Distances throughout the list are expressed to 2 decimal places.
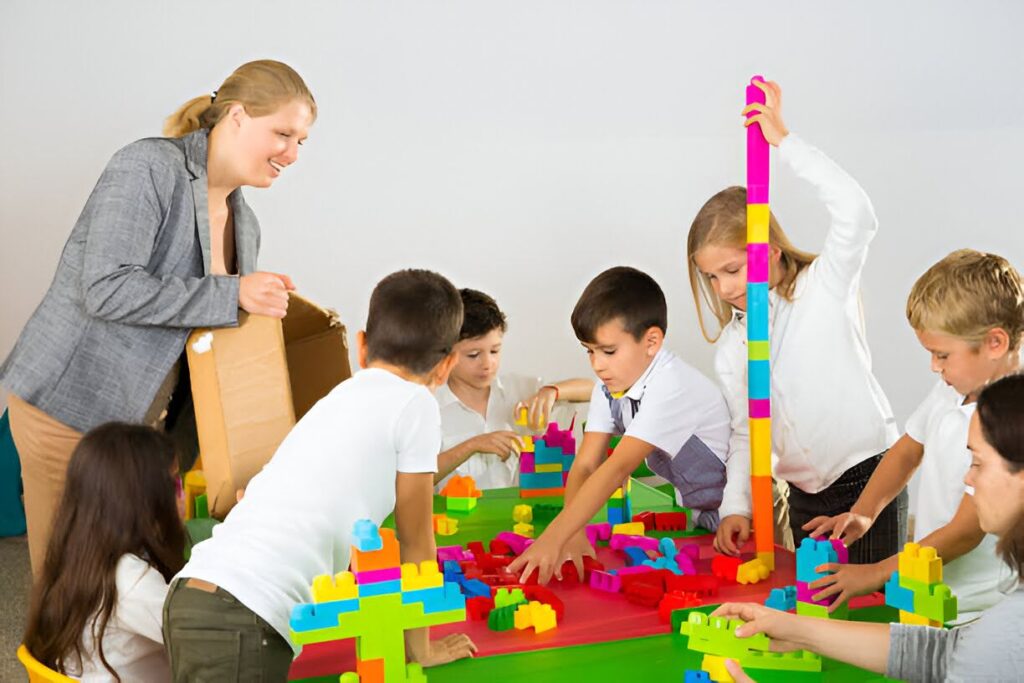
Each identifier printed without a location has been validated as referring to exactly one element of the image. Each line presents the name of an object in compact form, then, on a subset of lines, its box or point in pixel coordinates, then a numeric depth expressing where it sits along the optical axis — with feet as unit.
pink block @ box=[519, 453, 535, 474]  8.15
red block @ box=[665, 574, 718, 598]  5.82
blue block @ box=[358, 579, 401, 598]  4.45
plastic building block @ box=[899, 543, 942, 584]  4.79
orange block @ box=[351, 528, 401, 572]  4.44
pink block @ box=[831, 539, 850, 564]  5.74
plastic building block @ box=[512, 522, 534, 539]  7.11
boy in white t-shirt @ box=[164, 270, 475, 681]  4.73
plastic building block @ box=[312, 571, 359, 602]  4.39
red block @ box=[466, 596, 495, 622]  5.67
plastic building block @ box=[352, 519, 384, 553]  4.44
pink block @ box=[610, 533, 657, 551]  6.66
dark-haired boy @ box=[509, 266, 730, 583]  6.47
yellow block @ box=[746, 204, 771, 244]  6.08
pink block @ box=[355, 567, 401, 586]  4.44
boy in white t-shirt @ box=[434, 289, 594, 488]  8.34
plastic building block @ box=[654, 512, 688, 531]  7.22
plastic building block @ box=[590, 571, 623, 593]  5.99
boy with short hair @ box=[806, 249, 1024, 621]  5.53
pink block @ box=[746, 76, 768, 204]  6.09
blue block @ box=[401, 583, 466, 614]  4.52
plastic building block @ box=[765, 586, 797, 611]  5.34
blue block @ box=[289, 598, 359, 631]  4.34
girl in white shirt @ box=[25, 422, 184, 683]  5.24
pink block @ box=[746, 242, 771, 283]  6.12
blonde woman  6.46
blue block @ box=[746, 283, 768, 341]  6.13
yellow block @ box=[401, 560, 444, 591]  4.53
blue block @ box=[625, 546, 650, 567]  6.35
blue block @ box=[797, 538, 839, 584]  5.34
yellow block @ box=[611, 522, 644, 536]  6.97
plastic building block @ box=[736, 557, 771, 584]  6.08
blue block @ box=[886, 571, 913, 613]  4.83
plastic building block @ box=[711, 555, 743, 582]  6.15
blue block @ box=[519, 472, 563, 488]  8.13
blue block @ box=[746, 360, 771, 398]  6.17
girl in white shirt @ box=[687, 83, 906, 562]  7.09
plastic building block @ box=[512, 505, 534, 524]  7.34
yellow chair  4.59
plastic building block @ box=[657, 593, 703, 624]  5.54
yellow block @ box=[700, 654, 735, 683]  4.54
